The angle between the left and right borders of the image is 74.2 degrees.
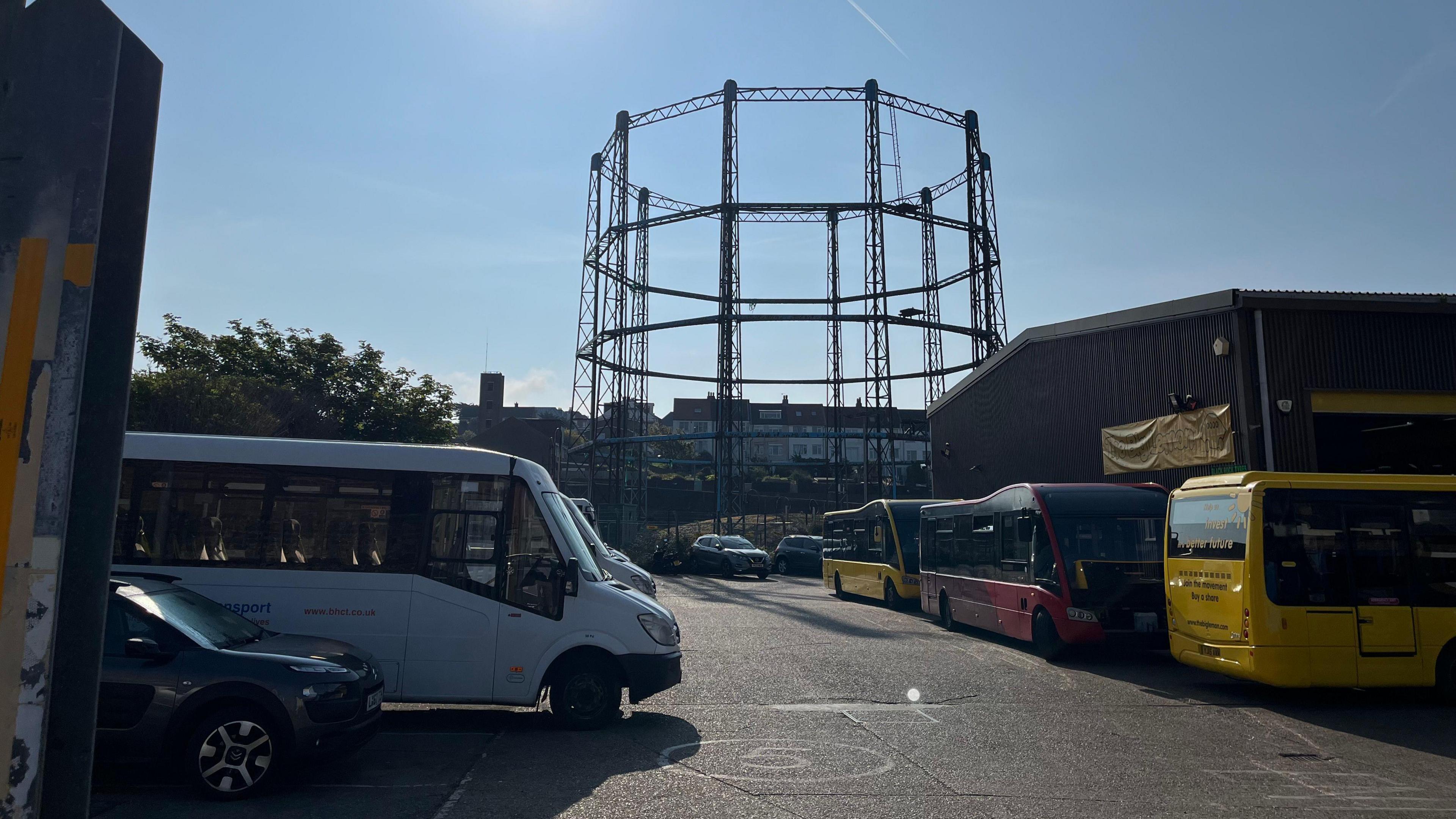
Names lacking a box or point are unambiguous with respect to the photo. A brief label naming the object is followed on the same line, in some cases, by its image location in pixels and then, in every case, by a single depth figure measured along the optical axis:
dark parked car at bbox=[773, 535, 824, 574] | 38.50
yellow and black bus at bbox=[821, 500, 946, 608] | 22.20
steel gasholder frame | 44.78
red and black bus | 13.00
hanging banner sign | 17.20
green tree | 27.91
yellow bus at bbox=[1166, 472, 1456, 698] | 9.82
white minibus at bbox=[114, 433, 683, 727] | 8.55
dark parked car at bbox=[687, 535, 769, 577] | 35.00
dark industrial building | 16.64
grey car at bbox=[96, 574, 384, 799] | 6.29
